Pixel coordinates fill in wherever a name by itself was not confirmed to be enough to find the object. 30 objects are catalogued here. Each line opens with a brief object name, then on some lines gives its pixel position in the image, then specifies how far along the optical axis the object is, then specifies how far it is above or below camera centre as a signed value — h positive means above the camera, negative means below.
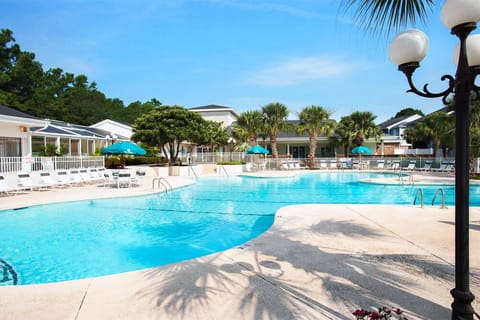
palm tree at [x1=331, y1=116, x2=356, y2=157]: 32.52 +2.13
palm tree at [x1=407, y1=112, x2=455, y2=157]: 27.59 +2.40
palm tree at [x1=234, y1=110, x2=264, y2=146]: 30.81 +3.13
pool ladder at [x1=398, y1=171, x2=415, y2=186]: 17.20 -1.91
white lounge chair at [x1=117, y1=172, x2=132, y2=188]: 15.26 -1.15
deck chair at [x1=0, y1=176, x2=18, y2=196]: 12.50 -1.31
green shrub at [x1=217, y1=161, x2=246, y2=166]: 27.45 -0.85
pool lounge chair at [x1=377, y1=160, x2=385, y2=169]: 30.08 -1.28
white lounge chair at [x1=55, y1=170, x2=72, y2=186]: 15.67 -1.15
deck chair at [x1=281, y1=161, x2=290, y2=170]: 30.08 -1.33
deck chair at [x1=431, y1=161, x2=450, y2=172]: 25.35 -1.42
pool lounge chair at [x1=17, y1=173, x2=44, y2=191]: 13.32 -1.10
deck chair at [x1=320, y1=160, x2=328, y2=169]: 31.18 -1.33
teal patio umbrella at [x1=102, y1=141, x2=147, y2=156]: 16.42 +0.38
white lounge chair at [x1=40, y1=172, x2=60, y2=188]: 14.77 -1.18
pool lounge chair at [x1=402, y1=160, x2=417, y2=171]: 27.09 -1.34
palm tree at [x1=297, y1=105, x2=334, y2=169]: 29.02 +2.98
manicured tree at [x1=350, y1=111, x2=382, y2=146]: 31.94 +2.89
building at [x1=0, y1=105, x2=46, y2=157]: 15.79 +1.41
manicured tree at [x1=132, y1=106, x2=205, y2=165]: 23.06 +2.29
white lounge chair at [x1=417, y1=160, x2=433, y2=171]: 26.67 -1.39
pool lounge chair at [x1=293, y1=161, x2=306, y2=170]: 31.27 -1.40
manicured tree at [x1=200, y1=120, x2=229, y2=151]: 30.82 +2.12
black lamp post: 2.43 +0.17
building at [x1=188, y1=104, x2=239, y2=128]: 40.38 +5.76
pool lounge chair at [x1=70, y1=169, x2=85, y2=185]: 16.27 -1.16
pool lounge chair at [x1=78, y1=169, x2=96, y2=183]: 16.84 -1.14
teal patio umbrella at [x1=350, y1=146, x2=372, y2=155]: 28.10 +0.19
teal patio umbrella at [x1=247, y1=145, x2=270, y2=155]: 26.84 +0.33
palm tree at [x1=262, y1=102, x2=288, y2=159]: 29.86 +3.76
